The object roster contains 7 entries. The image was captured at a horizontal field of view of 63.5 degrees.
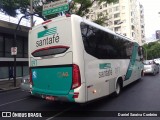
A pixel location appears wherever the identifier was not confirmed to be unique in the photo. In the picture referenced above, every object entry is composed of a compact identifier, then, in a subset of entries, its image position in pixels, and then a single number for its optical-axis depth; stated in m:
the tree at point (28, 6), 13.01
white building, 43.65
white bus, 4.26
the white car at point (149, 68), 12.46
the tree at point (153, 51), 49.68
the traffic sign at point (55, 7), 8.92
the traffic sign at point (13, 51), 10.05
